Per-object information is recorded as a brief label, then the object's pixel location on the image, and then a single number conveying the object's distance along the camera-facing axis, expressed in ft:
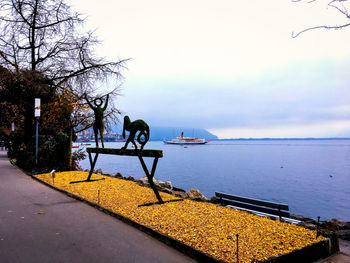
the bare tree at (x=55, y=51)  50.55
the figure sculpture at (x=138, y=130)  24.95
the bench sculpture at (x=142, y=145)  23.38
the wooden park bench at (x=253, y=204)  19.50
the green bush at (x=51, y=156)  46.50
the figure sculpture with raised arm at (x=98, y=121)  34.86
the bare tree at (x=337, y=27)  10.08
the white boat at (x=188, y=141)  544.21
